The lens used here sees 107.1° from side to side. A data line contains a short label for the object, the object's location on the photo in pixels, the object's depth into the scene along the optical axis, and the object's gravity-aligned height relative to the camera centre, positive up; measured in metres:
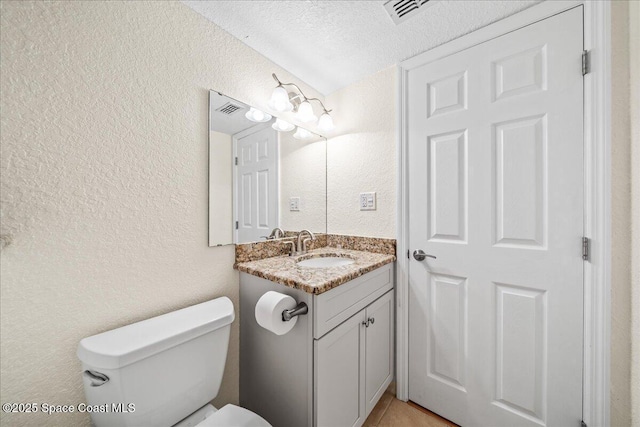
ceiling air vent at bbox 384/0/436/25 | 1.09 +0.97
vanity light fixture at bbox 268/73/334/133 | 1.37 +0.67
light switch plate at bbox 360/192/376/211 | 1.63 +0.08
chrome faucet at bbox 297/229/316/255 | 1.58 -0.20
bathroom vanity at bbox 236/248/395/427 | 0.96 -0.63
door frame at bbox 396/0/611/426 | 0.95 +0.01
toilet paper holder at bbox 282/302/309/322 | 0.93 -0.40
